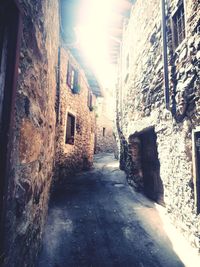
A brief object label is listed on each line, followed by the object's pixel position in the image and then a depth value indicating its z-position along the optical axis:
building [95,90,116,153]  21.23
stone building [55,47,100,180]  7.10
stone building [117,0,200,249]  3.19
